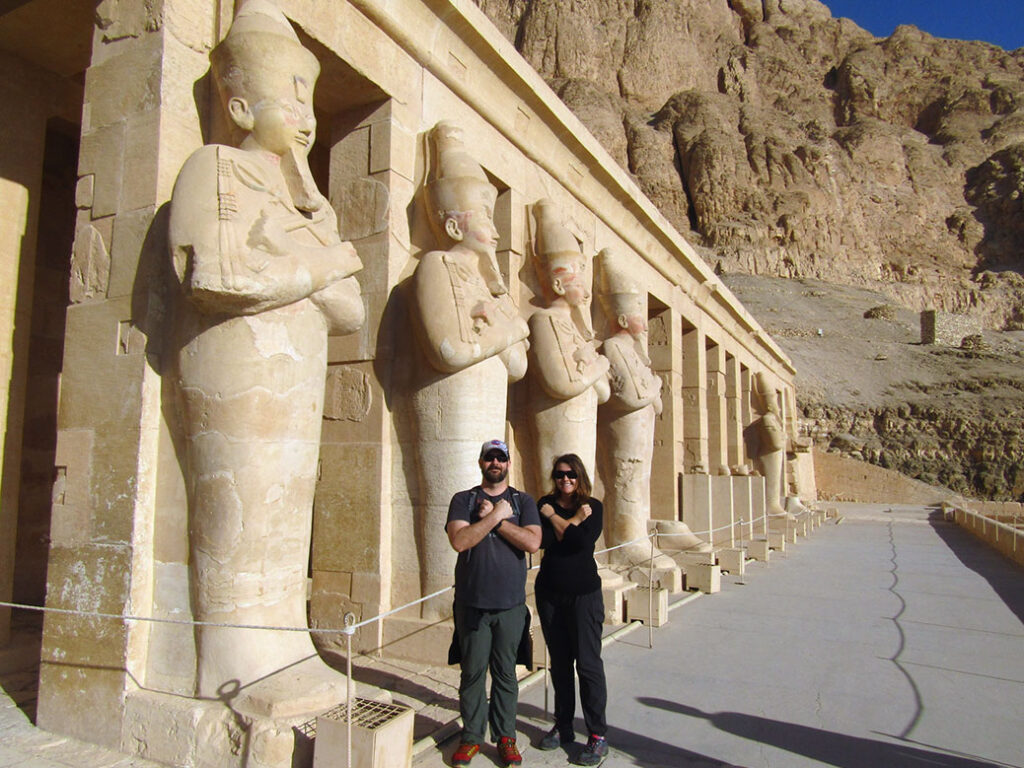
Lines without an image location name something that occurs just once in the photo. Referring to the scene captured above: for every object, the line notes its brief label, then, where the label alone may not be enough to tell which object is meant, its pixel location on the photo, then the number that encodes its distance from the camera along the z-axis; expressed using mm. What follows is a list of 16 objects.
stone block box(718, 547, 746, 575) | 7902
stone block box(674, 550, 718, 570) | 7268
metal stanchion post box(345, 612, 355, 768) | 2531
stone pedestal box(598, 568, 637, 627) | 5527
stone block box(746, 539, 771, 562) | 9398
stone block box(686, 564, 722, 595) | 6930
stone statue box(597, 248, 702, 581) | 6828
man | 2947
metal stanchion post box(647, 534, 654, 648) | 4914
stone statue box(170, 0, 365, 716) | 3021
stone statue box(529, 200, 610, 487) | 5656
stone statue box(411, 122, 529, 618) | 4277
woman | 3117
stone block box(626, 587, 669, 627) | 5359
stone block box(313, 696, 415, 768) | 2543
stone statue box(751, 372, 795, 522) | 13375
